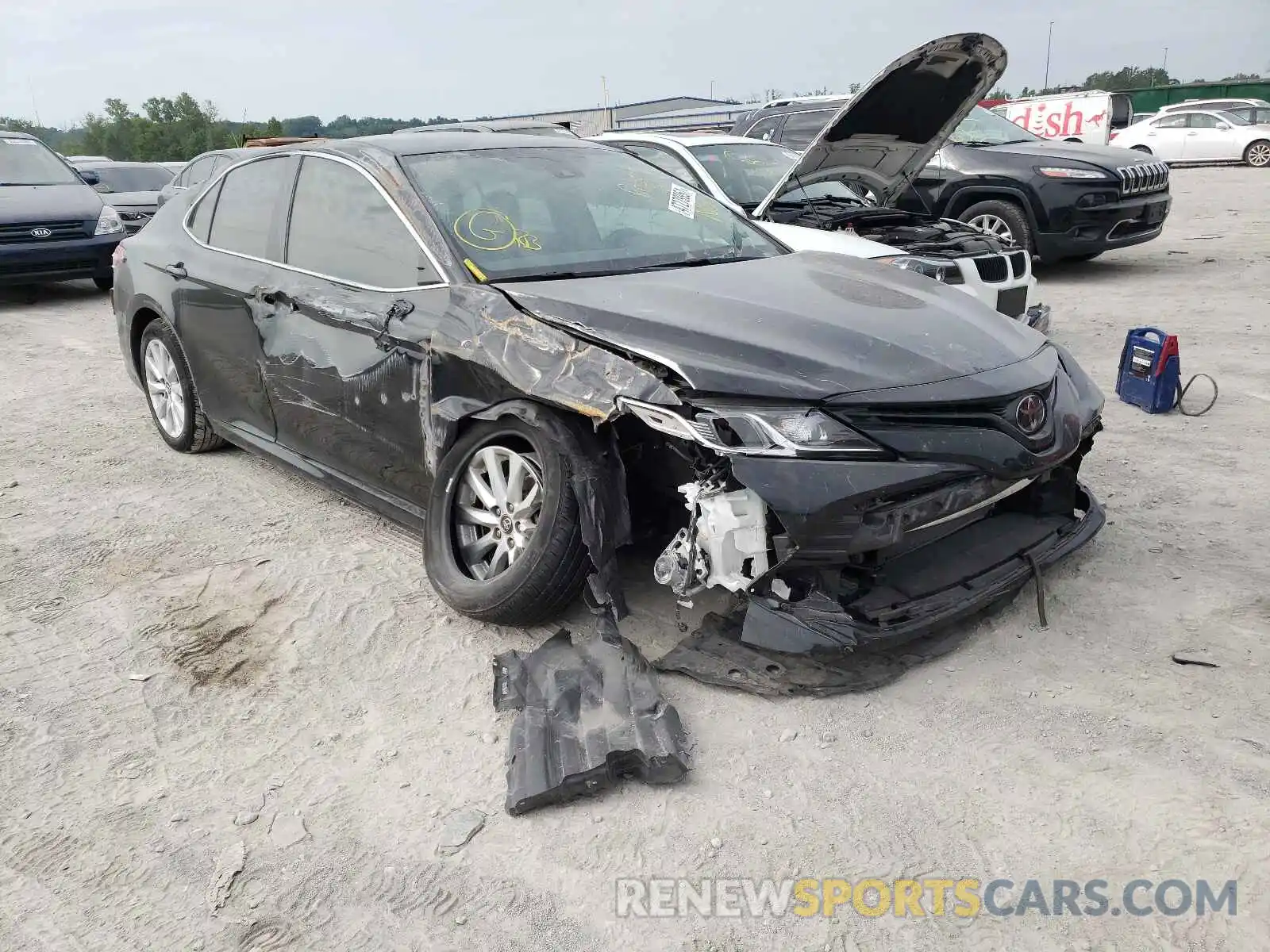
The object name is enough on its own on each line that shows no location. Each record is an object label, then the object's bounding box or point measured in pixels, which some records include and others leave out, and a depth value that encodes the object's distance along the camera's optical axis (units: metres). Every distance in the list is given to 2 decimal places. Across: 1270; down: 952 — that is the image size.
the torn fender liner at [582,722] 2.61
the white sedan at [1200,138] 22.38
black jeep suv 9.30
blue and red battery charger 5.55
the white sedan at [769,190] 6.43
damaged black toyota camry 2.81
